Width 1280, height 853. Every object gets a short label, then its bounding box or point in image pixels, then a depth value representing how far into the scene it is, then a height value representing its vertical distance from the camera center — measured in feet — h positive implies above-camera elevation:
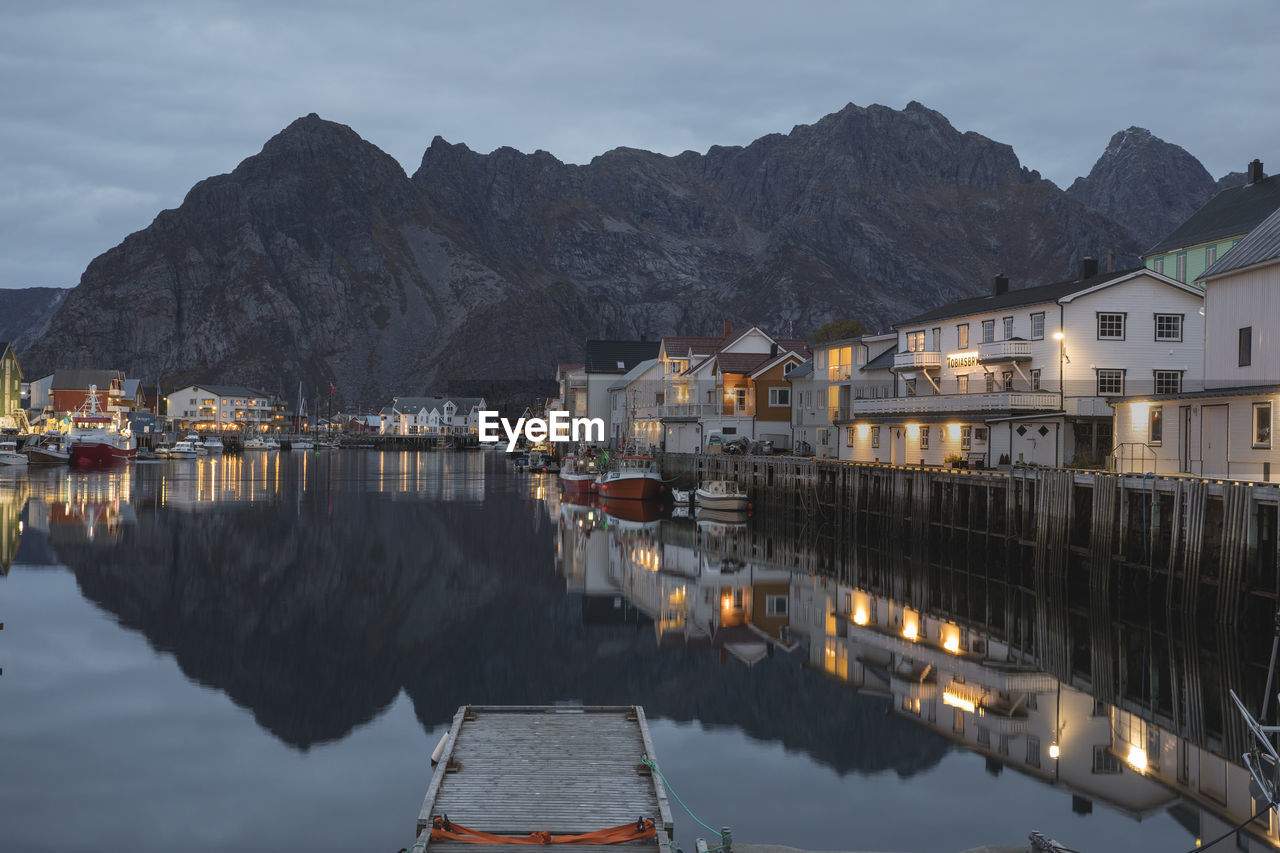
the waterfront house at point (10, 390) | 437.58 +17.86
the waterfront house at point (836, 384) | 204.23 +11.76
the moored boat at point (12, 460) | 358.43 -10.12
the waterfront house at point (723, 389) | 240.73 +12.33
